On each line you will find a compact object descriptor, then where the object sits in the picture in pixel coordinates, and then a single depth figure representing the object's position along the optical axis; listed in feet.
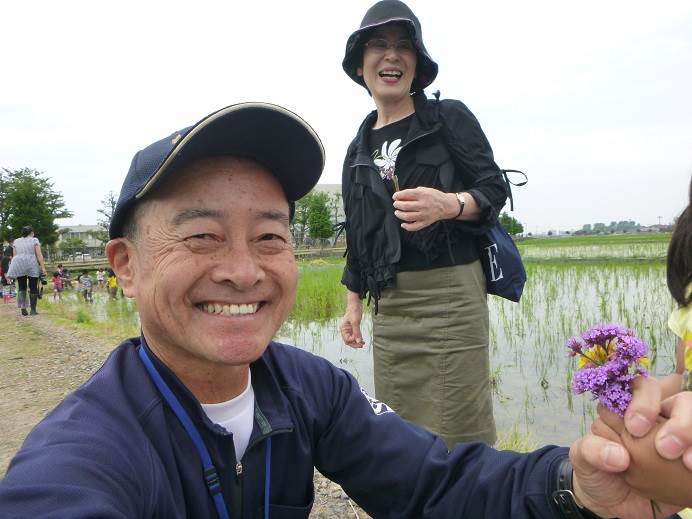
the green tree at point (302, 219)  150.10
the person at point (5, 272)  44.06
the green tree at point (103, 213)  100.86
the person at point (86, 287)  49.85
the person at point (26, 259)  30.66
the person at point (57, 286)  52.49
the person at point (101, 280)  68.74
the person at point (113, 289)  51.11
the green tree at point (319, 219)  143.64
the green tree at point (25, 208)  92.07
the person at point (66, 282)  69.72
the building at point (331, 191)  172.67
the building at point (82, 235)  200.64
